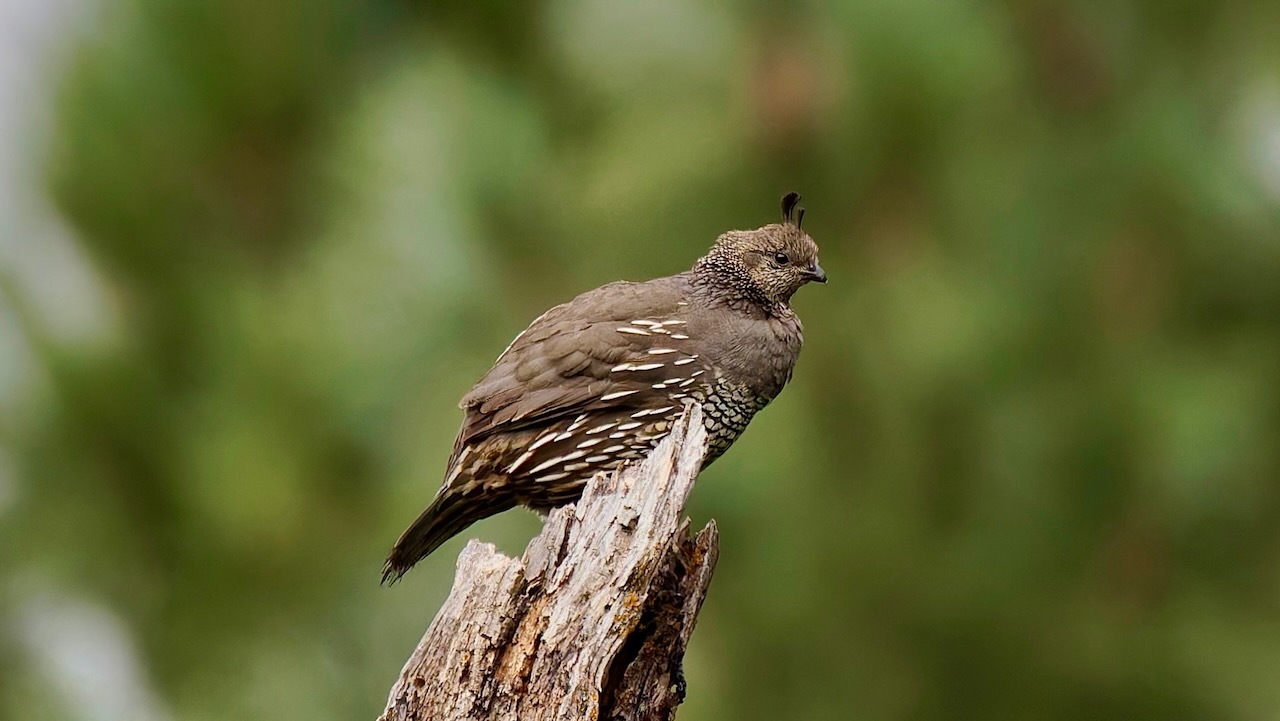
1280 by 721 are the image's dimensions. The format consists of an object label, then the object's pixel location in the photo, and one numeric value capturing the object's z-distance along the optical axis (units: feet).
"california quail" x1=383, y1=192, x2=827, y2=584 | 25.96
